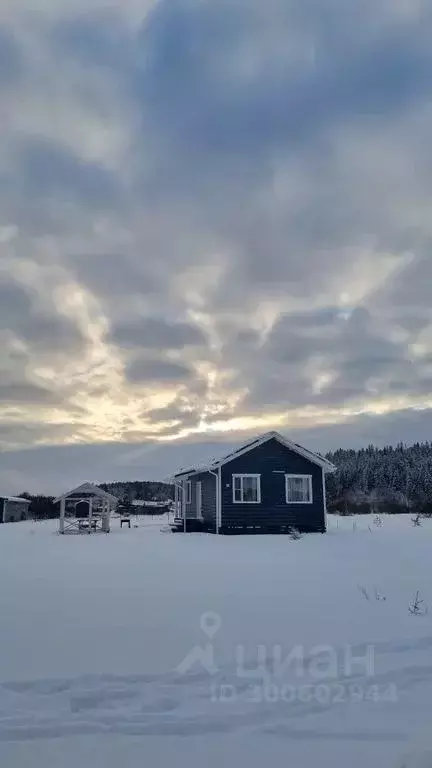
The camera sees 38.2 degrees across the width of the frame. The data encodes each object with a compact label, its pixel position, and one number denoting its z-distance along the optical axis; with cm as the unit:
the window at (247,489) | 2714
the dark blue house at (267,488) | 2697
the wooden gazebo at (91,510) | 3003
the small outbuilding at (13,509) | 5106
